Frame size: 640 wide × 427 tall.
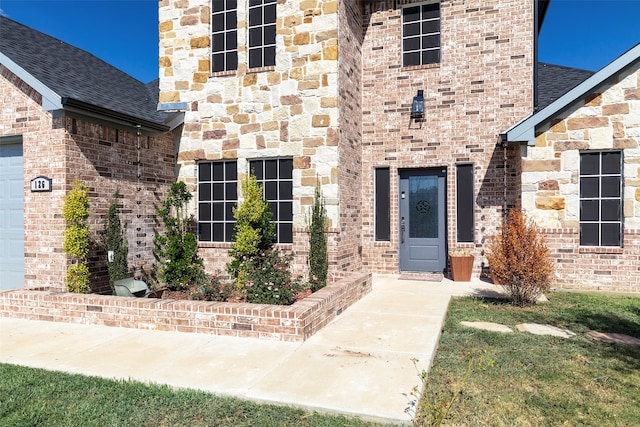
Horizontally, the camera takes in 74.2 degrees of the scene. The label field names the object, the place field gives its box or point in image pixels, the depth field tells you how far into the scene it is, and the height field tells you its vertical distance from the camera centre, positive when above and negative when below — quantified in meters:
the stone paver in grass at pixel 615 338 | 4.97 -1.59
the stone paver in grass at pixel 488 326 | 5.48 -1.57
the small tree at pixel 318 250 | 7.99 -0.78
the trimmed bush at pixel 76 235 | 6.96 -0.41
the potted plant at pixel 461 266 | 8.93 -1.23
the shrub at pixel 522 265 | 6.72 -0.91
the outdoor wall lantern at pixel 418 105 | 9.47 +2.32
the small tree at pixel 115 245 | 7.43 -0.62
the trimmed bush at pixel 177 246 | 7.98 -0.71
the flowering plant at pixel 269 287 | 6.28 -1.20
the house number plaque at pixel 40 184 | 7.16 +0.45
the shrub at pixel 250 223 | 7.61 -0.25
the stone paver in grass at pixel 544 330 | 5.30 -1.58
